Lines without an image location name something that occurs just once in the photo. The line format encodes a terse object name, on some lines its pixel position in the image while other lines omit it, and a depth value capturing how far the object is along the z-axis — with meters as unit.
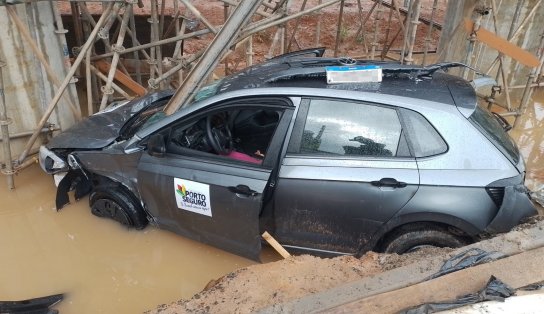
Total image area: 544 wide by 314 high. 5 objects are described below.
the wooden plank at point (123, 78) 6.00
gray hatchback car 3.40
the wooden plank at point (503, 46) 5.25
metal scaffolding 3.94
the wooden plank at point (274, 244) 3.76
